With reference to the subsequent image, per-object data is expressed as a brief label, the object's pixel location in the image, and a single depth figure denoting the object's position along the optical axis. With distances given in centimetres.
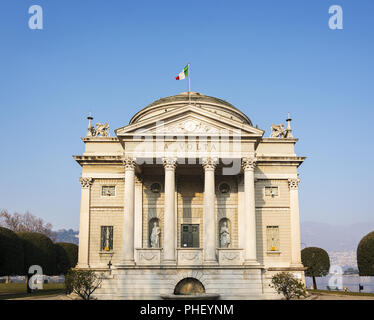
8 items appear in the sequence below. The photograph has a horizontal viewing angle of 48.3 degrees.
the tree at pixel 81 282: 2641
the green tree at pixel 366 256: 3912
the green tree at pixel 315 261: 4850
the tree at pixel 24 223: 7856
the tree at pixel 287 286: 2673
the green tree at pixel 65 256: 4953
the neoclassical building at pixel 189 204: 2859
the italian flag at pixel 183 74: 3722
